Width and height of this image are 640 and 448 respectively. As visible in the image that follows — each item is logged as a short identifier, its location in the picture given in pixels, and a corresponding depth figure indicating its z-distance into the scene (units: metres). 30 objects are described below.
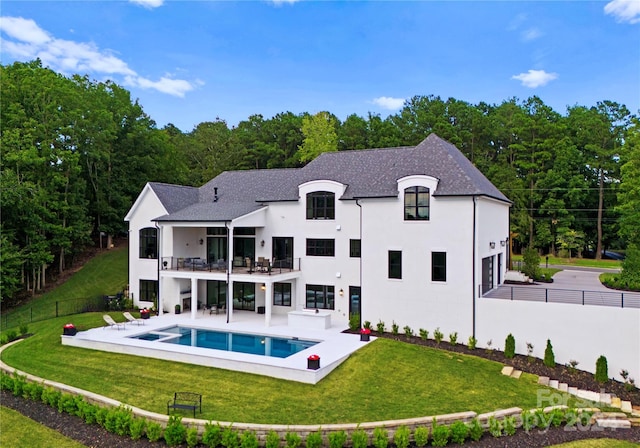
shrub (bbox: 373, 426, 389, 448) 9.87
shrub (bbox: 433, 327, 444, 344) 17.19
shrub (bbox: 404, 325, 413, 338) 18.00
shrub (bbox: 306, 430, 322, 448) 9.63
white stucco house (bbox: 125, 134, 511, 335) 17.77
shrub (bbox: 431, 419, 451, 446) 10.06
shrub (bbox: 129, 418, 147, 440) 10.35
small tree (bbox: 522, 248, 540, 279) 24.72
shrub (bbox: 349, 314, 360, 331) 18.81
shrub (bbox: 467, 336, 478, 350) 16.66
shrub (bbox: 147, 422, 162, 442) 10.26
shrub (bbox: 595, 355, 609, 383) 13.76
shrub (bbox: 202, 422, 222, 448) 9.90
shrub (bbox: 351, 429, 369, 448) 9.77
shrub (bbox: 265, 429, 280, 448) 9.62
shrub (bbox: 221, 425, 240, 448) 9.80
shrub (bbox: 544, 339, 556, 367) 14.80
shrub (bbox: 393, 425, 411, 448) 9.91
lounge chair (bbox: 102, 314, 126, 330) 19.52
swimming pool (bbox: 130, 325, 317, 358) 16.39
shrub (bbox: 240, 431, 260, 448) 9.70
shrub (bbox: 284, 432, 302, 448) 9.72
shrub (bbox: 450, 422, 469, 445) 10.18
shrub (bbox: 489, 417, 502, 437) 10.53
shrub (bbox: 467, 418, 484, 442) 10.35
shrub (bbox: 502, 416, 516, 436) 10.66
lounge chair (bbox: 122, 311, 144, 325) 20.45
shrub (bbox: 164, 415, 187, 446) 10.11
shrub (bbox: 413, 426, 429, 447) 10.07
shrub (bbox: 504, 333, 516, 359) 15.57
